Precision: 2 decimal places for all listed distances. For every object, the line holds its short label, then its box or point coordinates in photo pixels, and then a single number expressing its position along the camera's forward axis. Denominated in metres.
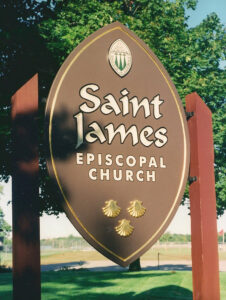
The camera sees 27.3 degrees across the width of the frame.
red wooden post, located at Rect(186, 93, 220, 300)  5.27
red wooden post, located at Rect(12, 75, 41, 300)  4.28
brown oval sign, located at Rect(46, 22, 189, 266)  4.61
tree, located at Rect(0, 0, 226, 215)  16.33
